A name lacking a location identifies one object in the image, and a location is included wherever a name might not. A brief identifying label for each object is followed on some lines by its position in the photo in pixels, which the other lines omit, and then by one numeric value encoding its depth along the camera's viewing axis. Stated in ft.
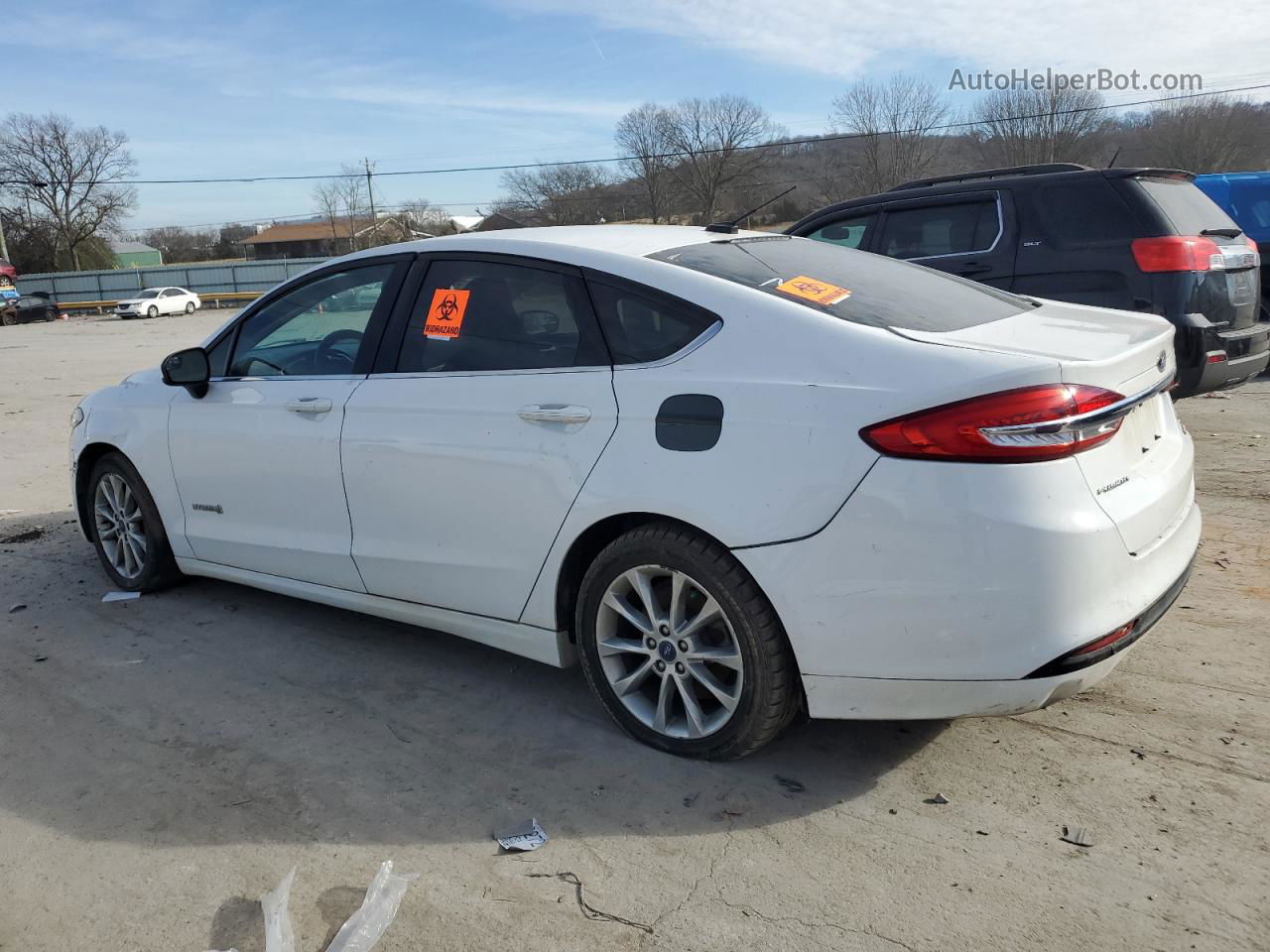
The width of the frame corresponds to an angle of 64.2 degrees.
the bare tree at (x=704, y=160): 210.79
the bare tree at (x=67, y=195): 236.02
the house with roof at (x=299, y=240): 299.99
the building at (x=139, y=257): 292.61
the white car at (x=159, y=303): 149.18
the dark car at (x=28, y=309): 152.15
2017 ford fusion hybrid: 8.48
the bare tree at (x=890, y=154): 174.09
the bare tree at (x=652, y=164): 206.59
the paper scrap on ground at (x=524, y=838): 9.24
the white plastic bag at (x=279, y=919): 7.98
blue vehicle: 34.27
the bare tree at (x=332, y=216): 247.29
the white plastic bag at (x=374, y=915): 8.01
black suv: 20.13
